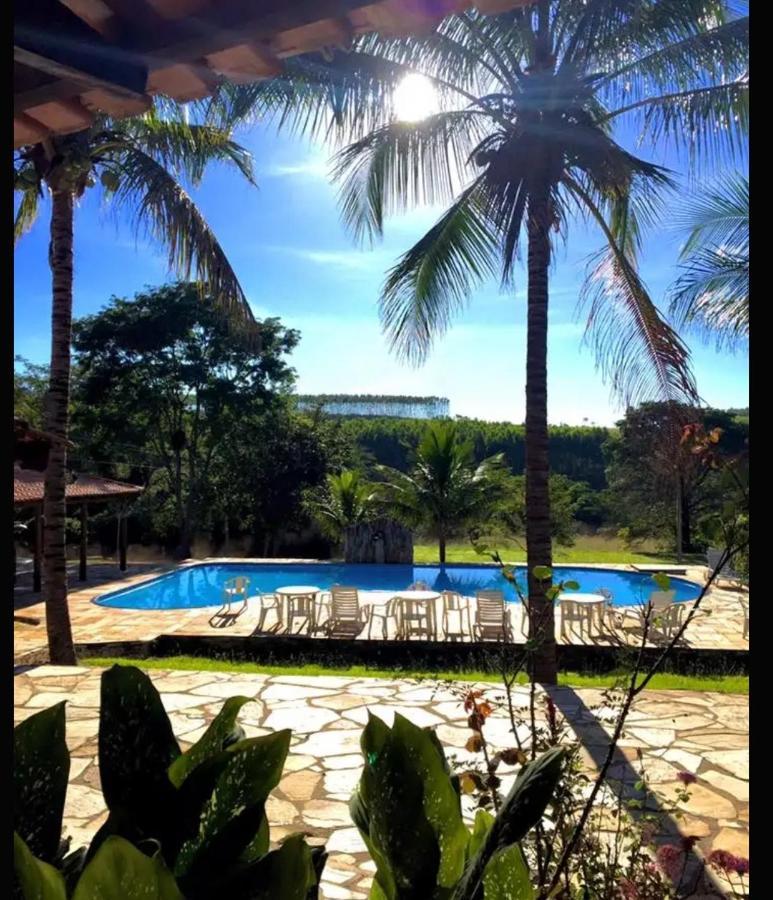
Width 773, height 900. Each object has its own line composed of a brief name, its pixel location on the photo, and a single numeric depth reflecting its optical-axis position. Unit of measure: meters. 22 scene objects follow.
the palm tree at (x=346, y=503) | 16.94
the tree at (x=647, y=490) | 15.98
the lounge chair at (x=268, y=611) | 9.48
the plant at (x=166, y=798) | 0.79
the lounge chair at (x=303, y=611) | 9.52
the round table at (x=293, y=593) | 9.61
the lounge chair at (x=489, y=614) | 8.72
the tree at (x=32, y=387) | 20.12
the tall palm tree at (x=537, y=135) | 5.68
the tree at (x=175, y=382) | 18.30
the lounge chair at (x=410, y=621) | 9.01
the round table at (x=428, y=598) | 9.10
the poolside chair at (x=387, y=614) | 9.31
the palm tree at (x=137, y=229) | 6.89
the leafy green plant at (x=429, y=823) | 0.83
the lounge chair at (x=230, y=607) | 9.98
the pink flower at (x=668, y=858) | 1.84
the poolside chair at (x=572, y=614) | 9.15
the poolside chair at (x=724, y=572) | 12.59
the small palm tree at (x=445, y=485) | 16.25
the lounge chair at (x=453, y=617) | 9.10
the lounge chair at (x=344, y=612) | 9.17
